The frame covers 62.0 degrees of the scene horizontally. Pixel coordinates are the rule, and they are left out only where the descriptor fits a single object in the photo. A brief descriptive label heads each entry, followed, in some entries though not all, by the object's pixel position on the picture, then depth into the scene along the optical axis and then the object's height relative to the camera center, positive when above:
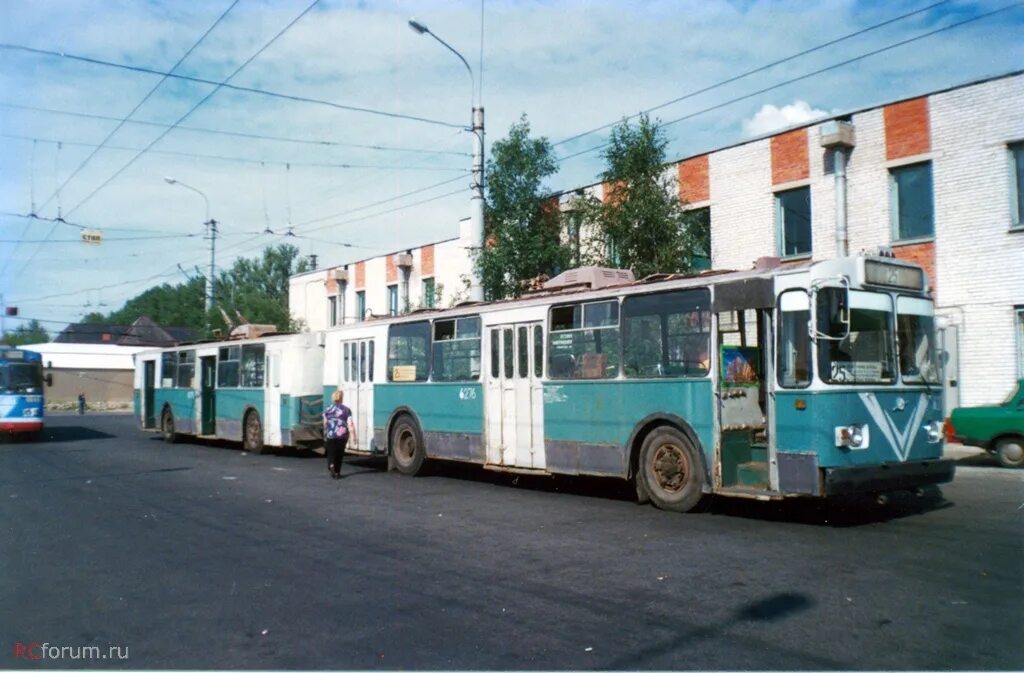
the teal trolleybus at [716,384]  9.31 -0.19
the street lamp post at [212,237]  39.06 +6.35
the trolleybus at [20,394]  27.28 -0.52
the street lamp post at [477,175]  20.58 +4.76
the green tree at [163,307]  91.81 +8.05
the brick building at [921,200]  17.17 +3.81
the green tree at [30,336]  78.95 +4.59
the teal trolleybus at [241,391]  20.39 -0.45
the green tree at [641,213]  20.27 +3.75
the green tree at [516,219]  22.53 +4.11
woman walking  15.77 -1.08
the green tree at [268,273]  86.19 +10.49
